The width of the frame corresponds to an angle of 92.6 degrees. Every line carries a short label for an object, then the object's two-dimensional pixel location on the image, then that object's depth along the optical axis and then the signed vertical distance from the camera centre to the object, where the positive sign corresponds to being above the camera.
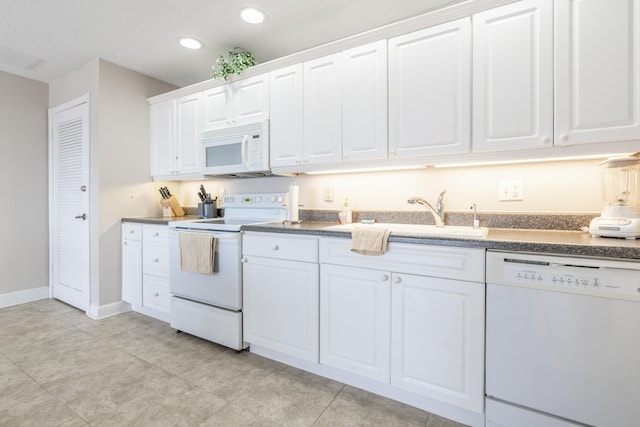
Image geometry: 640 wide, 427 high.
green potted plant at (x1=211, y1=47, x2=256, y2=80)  2.54 +1.24
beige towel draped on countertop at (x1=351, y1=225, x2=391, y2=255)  1.63 -0.16
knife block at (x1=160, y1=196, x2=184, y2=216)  3.35 +0.07
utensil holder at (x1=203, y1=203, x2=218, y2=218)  3.08 +0.00
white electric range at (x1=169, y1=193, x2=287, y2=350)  2.20 -0.56
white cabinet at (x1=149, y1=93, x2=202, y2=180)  2.97 +0.74
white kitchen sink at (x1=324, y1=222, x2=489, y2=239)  1.54 -0.12
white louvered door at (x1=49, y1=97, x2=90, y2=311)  3.06 +0.08
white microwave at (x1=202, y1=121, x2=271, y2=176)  2.49 +0.52
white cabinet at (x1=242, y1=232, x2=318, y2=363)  1.91 -0.55
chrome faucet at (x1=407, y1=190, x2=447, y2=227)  2.01 +0.02
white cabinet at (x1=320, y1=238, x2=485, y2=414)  1.46 -0.57
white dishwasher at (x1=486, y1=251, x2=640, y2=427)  1.19 -0.55
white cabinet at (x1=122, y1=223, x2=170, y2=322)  2.78 -0.56
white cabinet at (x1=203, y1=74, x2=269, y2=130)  2.51 +0.93
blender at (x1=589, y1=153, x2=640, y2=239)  1.39 +0.06
